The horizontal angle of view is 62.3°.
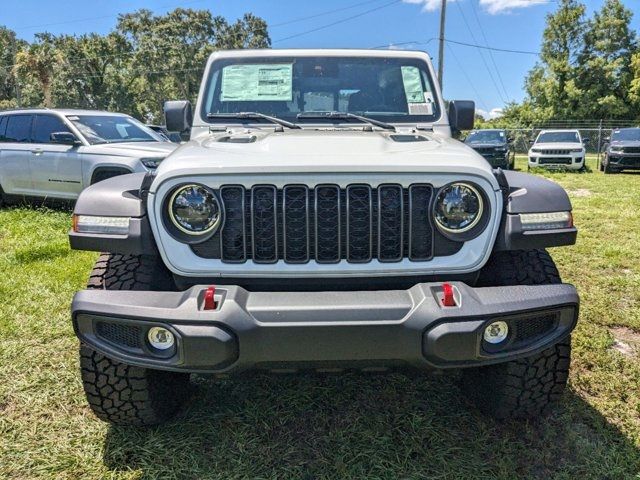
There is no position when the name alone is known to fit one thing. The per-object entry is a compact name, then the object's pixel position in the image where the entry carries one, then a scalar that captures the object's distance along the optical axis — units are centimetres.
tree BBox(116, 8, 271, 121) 4506
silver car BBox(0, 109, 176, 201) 706
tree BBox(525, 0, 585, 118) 3700
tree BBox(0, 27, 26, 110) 4978
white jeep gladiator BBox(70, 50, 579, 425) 186
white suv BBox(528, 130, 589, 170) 1644
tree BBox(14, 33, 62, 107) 3506
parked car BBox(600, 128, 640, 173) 1516
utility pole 2244
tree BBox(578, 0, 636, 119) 3588
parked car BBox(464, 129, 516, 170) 1557
